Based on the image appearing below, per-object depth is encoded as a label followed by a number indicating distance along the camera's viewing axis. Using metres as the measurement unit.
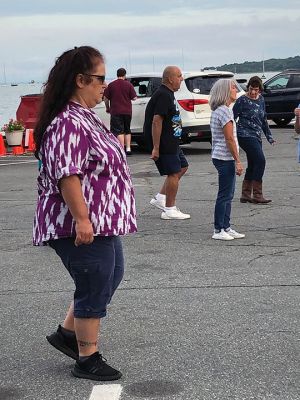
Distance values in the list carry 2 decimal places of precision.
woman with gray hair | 8.18
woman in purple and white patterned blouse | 4.02
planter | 19.81
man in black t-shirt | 9.19
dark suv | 24.20
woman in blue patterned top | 10.64
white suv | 16.80
